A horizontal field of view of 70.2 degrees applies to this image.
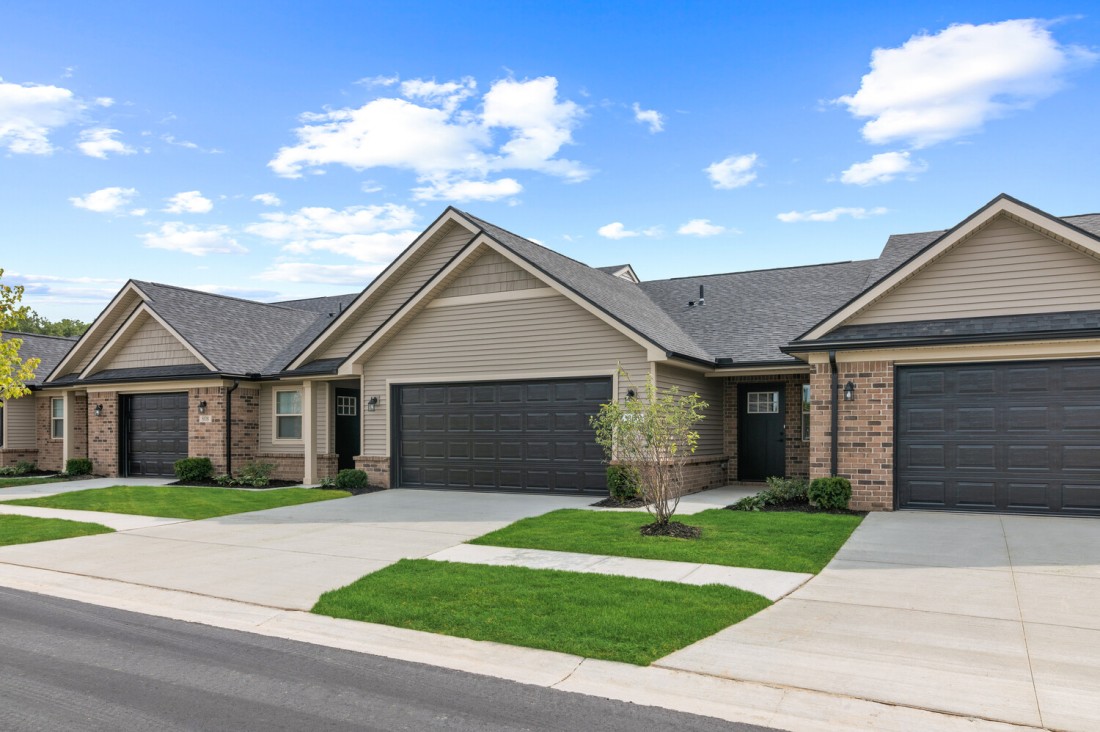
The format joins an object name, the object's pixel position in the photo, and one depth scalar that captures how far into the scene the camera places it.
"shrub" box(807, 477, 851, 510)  13.99
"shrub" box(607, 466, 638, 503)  15.47
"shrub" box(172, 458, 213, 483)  21.23
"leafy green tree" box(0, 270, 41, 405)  18.33
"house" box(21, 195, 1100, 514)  13.31
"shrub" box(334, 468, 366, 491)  18.84
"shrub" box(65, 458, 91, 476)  23.98
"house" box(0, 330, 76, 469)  26.95
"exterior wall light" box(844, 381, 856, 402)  14.26
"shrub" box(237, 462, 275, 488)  20.66
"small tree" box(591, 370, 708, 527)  11.70
